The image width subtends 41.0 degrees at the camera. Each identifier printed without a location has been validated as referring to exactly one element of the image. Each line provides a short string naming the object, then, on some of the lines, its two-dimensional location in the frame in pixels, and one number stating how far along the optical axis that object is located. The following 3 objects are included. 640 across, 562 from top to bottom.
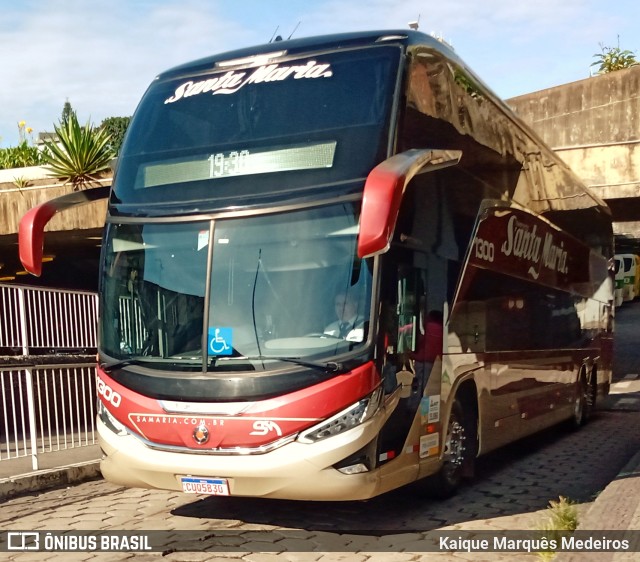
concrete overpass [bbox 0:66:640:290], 18.14
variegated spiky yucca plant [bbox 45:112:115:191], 18.36
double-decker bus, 6.46
